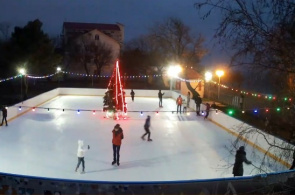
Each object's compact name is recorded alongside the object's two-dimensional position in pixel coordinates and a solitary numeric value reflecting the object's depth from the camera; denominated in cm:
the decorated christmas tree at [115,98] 1781
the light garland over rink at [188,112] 1584
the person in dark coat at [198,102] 1934
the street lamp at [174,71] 2753
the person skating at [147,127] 1259
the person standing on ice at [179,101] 1925
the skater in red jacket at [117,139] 962
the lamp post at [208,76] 2386
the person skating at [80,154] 889
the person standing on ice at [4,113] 1448
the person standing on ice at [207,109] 1762
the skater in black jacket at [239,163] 779
